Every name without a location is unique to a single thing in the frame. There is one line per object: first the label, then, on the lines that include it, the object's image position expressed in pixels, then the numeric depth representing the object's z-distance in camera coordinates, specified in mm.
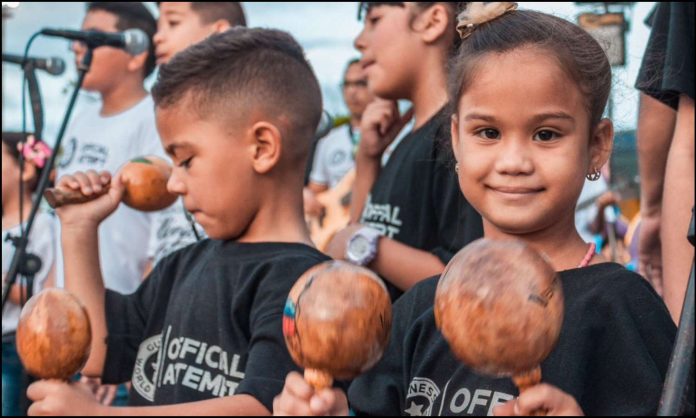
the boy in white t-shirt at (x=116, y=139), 3984
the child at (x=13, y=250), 4301
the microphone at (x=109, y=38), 3496
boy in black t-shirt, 2127
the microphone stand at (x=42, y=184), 3186
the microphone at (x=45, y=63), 3639
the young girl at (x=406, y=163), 2623
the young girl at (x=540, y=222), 1594
